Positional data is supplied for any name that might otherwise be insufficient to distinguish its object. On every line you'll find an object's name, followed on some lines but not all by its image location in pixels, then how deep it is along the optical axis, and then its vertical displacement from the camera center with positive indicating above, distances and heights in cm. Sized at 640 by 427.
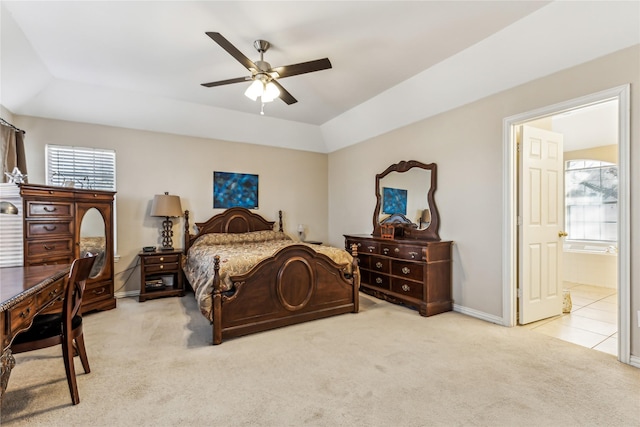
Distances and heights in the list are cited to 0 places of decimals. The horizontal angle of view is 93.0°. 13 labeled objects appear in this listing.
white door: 340 -13
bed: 305 -81
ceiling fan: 262 +131
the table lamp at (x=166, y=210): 464 +3
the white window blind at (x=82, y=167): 432 +68
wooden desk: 144 -47
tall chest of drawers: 339 -22
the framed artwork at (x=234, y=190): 542 +42
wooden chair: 196 -79
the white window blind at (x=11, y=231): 326 -20
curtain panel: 356 +76
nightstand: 445 -94
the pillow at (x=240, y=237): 500 -43
